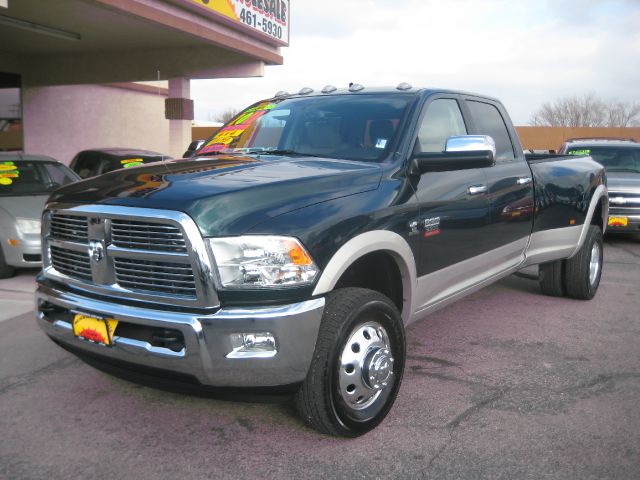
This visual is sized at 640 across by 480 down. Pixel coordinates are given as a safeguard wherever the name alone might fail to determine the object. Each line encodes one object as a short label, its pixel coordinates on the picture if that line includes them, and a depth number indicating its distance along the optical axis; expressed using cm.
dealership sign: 1279
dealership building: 1188
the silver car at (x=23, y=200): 709
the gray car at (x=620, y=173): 962
